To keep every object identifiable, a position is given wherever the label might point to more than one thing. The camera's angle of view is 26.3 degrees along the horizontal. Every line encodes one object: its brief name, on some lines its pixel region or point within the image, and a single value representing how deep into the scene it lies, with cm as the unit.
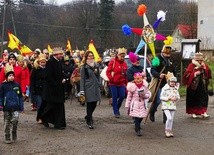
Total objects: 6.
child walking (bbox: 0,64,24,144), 864
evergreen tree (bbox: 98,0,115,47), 7500
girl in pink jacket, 937
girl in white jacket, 936
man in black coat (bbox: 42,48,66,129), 1000
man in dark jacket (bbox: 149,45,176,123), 1079
